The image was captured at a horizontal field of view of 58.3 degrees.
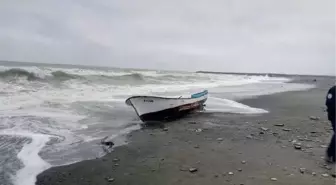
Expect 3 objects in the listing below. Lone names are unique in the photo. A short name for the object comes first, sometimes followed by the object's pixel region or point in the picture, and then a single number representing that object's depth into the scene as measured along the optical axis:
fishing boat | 11.77
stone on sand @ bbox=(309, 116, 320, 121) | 12.08
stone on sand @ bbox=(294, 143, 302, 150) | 7.46
